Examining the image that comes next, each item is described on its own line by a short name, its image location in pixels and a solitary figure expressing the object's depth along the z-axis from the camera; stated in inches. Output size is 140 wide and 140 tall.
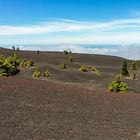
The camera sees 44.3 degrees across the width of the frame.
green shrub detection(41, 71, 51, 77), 1380.9
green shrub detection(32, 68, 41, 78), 1322.0
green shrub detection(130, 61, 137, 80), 1925.7
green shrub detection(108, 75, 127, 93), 928.9
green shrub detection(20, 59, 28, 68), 1630.0
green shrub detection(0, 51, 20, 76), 1147.4
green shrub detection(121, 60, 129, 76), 1616.6
